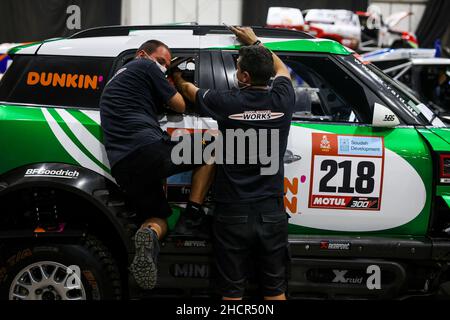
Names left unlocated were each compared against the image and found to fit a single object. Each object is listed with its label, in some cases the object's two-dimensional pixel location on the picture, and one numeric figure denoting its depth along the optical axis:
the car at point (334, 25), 11.20
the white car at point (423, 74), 8.59
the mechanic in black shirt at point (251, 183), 2.95
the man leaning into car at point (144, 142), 3.20
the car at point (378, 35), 12.24
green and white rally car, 3.33
